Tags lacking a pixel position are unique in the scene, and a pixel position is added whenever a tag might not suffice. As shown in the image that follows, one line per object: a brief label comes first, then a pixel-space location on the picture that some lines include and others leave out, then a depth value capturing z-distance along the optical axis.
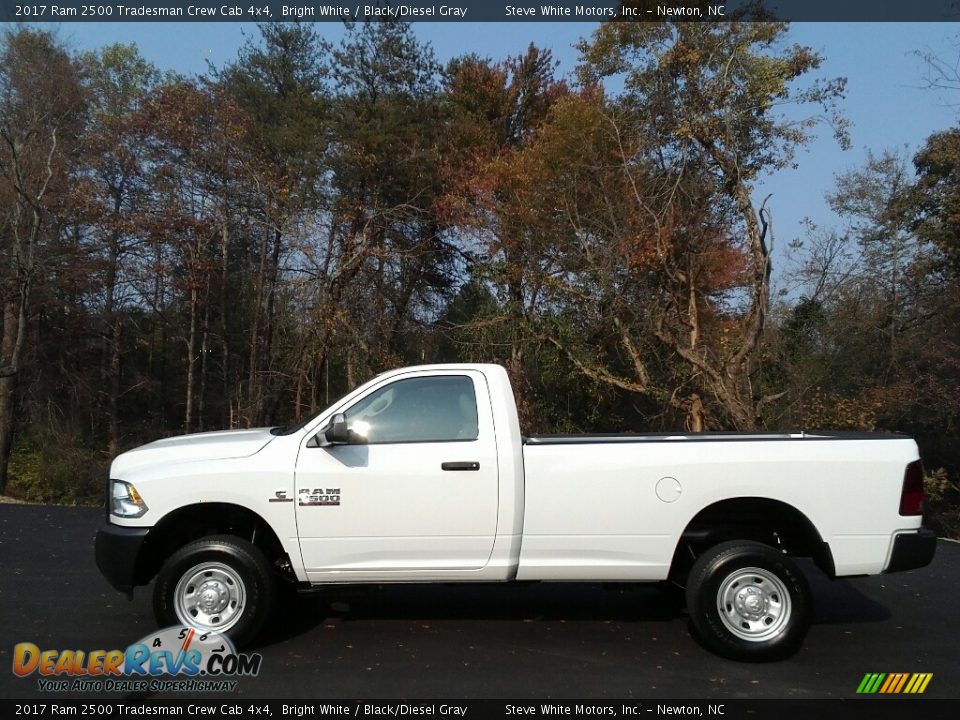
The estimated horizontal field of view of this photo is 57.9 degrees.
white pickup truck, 5.68
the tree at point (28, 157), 22.22
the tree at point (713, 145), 17.83
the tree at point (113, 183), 26.48
